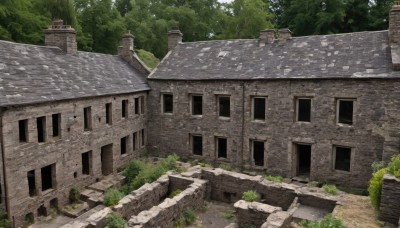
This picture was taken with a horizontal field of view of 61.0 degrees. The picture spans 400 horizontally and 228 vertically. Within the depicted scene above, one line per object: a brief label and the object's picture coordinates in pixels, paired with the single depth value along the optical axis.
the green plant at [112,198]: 14.03
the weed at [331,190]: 13.51
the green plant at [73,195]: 16.52
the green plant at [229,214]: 14.03
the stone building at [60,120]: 13.48
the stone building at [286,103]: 16.61
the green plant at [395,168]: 10.80
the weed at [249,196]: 13.21
